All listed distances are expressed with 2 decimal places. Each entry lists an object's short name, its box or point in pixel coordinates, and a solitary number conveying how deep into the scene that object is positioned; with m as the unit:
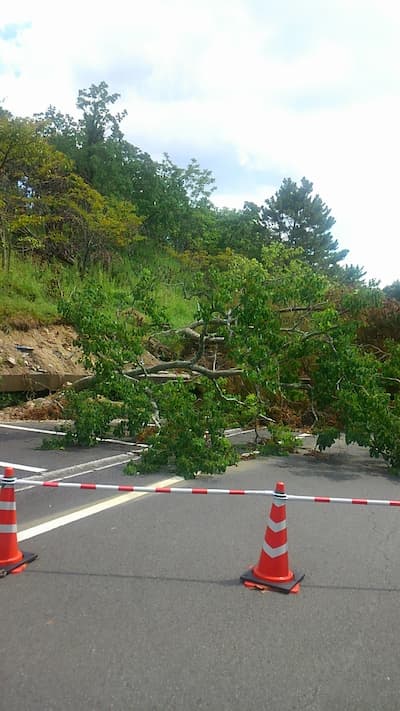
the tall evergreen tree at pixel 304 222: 53.09
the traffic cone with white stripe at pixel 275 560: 4.48
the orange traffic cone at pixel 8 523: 4.67
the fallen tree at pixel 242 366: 10.14
